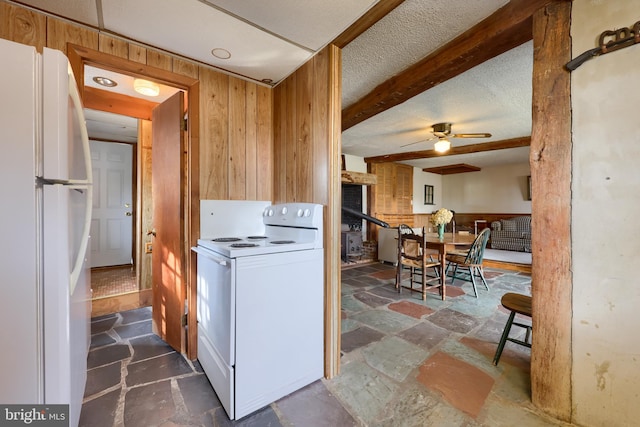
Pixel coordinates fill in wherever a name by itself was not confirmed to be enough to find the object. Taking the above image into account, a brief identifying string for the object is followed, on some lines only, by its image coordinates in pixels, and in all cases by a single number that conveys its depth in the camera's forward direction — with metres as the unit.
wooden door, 1.93
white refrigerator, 0.76
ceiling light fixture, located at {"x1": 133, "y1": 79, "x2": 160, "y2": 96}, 2.10
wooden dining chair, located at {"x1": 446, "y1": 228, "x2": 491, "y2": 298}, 3.38
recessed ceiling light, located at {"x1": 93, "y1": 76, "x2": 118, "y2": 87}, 2.08
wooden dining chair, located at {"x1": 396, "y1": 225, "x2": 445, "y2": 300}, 3.15
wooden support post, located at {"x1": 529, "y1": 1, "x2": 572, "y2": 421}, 1.28
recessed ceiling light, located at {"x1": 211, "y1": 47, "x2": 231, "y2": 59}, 1.71
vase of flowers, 3.76
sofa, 6.21
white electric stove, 1.34
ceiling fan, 3.54
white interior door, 4.03
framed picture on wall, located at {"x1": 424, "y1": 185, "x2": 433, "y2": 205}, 7.81
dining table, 3.23
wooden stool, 1.63
